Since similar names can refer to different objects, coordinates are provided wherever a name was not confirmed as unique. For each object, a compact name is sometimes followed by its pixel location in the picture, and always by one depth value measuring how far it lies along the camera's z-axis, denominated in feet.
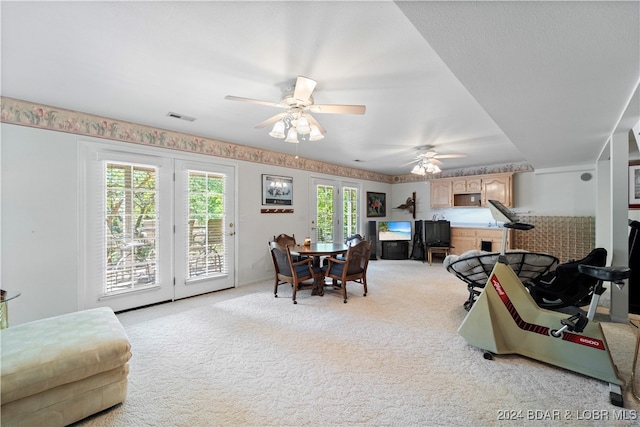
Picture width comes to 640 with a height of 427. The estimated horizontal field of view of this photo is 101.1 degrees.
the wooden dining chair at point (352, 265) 11.92
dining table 12.21
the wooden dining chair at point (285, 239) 15.55
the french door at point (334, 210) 19.21
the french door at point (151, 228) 10.09
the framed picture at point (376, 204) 24.00
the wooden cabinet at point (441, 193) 22.20
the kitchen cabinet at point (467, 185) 20.66
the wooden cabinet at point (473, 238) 19.42
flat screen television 23.07
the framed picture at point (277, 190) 15.72
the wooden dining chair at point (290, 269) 11.93
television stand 23.16
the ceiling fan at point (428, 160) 14.49
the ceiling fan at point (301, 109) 6.59
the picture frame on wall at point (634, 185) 12.67
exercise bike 6.01
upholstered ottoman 4.50
